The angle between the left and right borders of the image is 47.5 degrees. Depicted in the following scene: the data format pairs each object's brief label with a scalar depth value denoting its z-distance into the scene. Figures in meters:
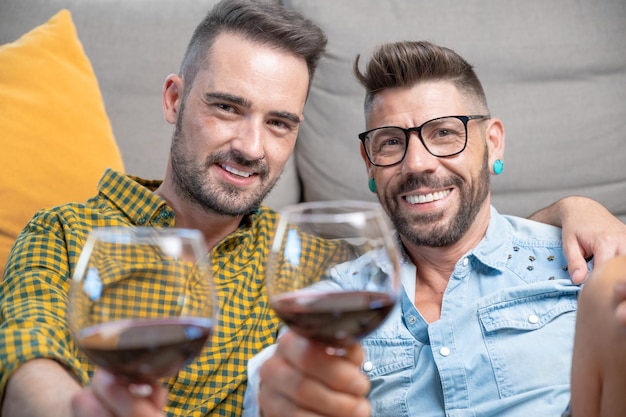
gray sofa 2.21
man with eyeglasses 1.48
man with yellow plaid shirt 1.48
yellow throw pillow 1.81
